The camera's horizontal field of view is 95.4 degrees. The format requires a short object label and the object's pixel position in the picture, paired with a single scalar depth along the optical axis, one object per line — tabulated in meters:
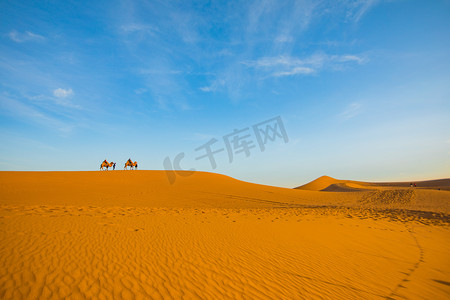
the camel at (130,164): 36.69
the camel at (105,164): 34.50
